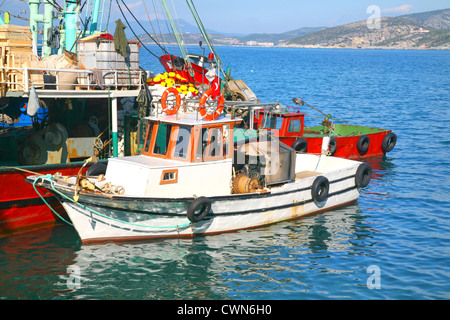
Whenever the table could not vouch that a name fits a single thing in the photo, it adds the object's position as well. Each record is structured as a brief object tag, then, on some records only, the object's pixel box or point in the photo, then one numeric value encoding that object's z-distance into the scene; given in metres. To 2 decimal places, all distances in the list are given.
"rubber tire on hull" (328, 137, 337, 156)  25.59
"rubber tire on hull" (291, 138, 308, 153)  24.46
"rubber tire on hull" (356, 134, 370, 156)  27.25
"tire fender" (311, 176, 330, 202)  17.38
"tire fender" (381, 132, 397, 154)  28.47
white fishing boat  14.35
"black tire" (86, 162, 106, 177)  16.45
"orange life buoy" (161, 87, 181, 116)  15.88
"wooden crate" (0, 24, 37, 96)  17.30
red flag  16.47
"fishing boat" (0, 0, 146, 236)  16.20
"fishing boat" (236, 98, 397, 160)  25.08
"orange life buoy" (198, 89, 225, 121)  15.73
